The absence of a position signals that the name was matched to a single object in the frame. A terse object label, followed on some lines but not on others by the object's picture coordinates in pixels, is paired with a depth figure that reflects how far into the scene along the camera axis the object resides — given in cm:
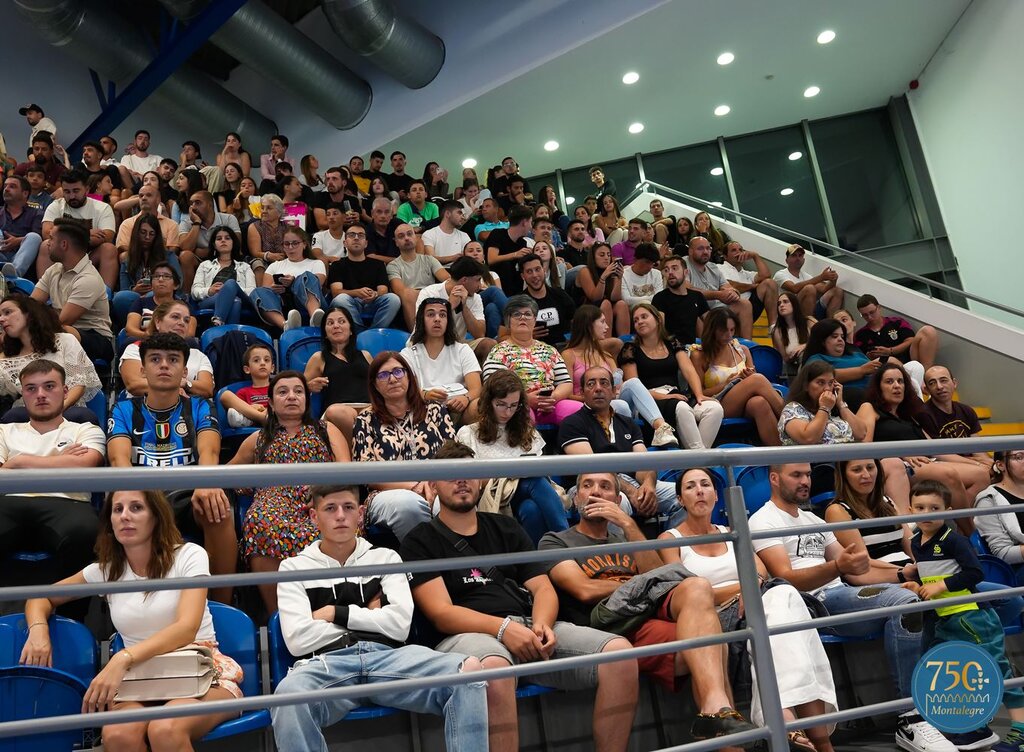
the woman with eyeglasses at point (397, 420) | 335
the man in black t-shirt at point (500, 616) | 213
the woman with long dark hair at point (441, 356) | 415
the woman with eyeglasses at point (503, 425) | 350
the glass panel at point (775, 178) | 991
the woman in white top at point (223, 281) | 491
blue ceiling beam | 740
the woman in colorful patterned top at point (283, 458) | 278
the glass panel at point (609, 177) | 1043
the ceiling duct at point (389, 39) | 789
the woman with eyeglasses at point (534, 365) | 408
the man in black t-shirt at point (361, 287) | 507
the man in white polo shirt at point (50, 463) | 259
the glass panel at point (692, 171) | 1013
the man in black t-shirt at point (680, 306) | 561
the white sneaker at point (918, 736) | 214
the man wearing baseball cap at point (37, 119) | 828
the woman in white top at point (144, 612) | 190
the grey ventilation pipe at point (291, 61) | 812
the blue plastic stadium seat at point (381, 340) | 468
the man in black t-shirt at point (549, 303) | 540
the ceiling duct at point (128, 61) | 780
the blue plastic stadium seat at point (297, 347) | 453
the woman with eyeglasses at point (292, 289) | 497
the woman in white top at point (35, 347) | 354
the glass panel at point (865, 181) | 955
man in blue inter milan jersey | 304
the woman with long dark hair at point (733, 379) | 430
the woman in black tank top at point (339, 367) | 401
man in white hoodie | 195
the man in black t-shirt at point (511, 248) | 602
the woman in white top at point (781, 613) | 215
